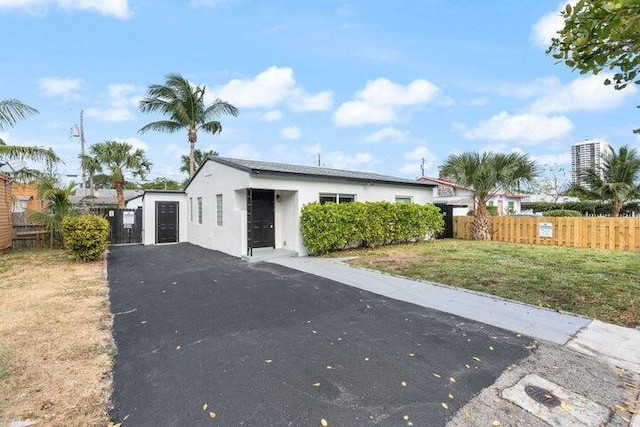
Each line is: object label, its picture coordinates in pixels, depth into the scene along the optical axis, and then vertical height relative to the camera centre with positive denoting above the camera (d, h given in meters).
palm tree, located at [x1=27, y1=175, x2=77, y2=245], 12.01 +0.40
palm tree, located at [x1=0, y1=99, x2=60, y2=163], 10.00 +2.81
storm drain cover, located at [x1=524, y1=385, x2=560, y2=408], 2.88 -1.66
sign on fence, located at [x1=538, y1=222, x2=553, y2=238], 14.00 -0.78
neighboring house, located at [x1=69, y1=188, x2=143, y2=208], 34.31 +1.94
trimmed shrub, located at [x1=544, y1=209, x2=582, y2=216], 18.16 -0.13
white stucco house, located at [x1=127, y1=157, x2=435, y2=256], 11.17 +0.56
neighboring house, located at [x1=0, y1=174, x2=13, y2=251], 12.46 -0.03
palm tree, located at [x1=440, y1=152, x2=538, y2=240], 14.41 +1.62
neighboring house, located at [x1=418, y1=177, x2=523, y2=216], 28.23 +0.97
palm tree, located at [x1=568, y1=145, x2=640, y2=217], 14.34 +1.43
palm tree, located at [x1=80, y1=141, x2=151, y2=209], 18.42 +2.96
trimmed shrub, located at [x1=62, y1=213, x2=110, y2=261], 9.76 -0.72
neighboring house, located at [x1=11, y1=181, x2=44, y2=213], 25.50 +1.11
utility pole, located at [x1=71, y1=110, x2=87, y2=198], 25.62 +6.16
